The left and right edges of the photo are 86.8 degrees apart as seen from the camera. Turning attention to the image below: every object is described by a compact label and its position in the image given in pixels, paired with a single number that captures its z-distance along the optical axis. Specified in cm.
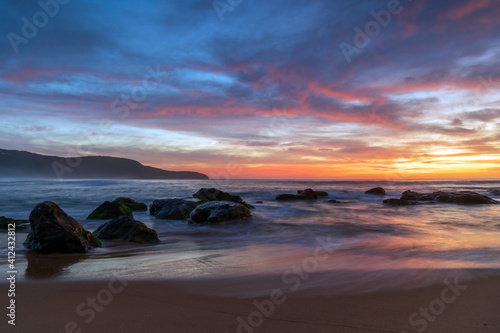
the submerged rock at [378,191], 3461
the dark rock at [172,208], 1277
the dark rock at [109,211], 1195
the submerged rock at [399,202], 2092
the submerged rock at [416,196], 2423
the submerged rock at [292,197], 2589
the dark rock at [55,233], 586
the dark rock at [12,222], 880
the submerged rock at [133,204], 1595
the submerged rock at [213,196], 1856
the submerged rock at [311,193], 2697
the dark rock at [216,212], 1169
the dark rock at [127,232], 754
